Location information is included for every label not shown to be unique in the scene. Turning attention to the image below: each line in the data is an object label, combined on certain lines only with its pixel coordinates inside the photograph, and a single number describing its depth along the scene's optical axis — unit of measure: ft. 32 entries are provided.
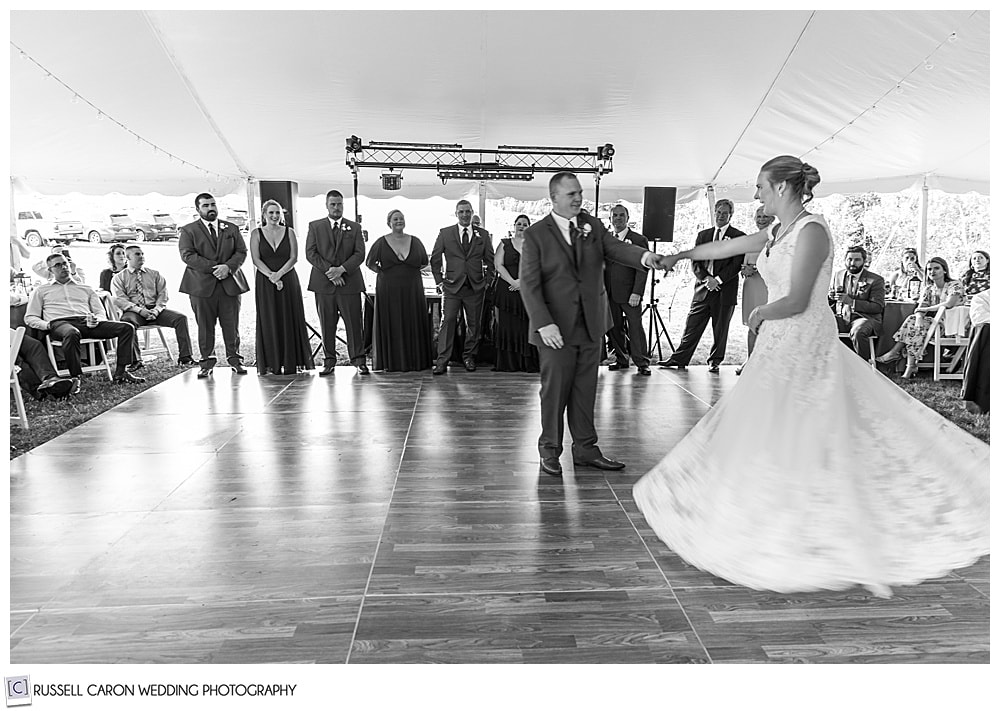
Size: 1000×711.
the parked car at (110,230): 42.22
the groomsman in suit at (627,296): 24.31
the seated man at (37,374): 20.44
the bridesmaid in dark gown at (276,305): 23.97
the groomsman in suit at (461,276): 25.03
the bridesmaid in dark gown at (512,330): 25.41
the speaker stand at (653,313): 28.17
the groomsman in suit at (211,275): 23.54
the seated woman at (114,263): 28.49
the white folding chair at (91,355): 23.14
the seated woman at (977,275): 23.94
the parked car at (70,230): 41.96
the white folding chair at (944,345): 23.73
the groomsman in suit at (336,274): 23.99
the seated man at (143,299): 26.45
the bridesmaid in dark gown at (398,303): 24.68
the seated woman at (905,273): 28.30
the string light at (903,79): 21.11
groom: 12.01
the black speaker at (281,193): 35.45
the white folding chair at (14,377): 17.06
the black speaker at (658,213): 35.50
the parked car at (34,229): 40.65
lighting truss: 32.22
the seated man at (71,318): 22.91
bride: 8.14
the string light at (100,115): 23.25
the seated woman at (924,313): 24.32
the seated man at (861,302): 24.89
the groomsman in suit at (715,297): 23.74
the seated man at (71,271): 24.59
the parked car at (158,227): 43.93
